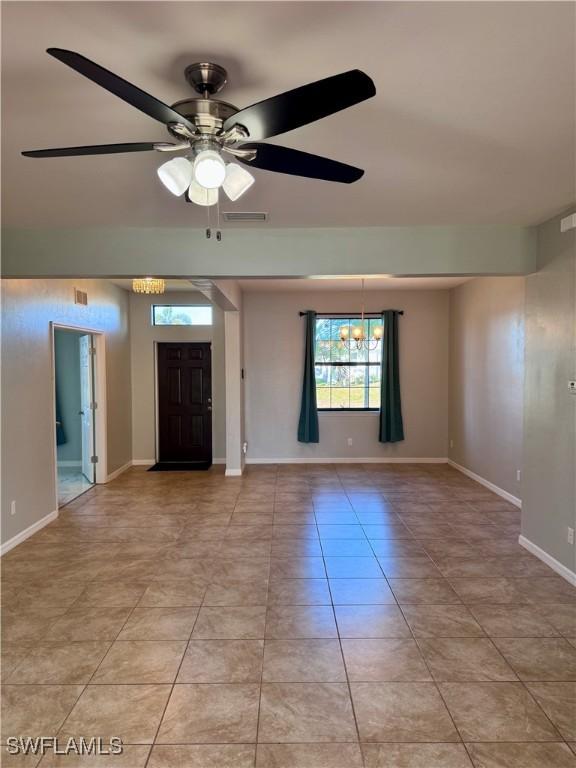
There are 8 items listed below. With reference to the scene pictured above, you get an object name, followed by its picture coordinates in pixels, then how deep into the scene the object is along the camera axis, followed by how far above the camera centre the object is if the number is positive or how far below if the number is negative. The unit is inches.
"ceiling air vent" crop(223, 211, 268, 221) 126.4 +45.4
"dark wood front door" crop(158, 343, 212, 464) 295.9 -17.5
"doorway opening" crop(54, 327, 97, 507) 287.1 -17.3
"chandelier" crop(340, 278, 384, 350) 295.1 +22.4
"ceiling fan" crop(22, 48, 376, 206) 46.8 +30.3
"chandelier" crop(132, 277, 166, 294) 209.6 +42.7
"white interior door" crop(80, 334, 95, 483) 244.1 -15.1
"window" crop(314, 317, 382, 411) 296.0 +1.8
